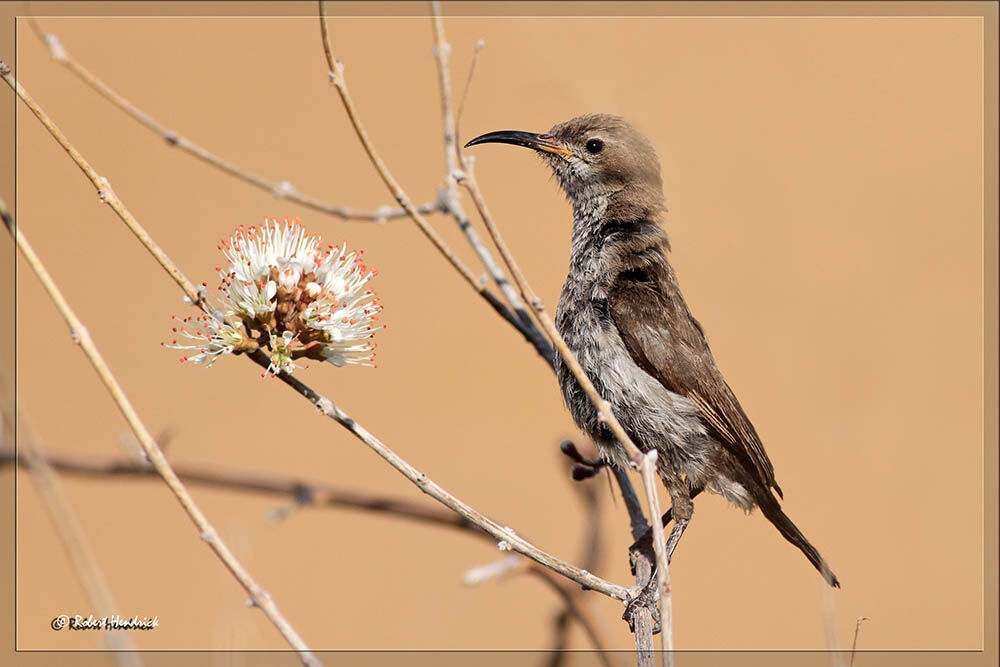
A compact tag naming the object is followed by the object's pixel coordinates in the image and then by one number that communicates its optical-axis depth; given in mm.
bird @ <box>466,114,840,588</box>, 6746
